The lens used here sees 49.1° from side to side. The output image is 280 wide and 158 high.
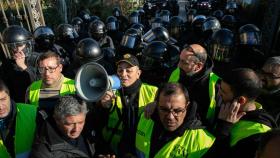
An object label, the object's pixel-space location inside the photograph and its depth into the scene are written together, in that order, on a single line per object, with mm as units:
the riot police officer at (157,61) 6223
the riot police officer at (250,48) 6652
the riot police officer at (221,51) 6156
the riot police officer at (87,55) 6212
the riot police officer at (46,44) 7309
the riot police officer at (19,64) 5254
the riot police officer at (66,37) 8797
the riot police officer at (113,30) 10994
